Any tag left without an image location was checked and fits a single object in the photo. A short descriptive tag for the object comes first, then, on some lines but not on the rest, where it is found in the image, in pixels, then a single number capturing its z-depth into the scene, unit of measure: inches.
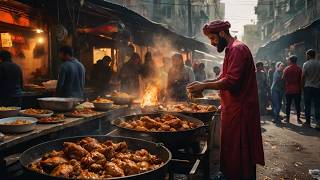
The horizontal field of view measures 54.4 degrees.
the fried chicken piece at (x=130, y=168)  108.1
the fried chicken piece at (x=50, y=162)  106.4
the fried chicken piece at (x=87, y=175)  98.5
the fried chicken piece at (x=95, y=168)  108.7
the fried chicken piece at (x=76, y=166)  100.7
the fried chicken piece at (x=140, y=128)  164.6
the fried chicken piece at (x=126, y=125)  169.5
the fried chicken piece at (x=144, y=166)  111.6
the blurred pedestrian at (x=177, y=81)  372.5
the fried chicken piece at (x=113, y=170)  103.1
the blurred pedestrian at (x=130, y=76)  454.3
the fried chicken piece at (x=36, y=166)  106.3
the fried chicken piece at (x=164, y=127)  165.5
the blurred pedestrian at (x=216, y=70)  589.0
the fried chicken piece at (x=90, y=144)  126.2
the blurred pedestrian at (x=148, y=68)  471.8
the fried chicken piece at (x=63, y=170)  96.0
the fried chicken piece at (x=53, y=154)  116.1
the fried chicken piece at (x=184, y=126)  171.1
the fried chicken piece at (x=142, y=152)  128.8
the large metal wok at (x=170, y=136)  153.9
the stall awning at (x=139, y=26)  380.8
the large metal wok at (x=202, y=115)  218.4
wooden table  152.2
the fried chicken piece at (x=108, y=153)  122.7
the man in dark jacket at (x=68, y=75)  276.2
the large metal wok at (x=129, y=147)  95.1
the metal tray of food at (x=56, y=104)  228.5
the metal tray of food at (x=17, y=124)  159.5
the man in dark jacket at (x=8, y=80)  306.3
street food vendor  154.8
